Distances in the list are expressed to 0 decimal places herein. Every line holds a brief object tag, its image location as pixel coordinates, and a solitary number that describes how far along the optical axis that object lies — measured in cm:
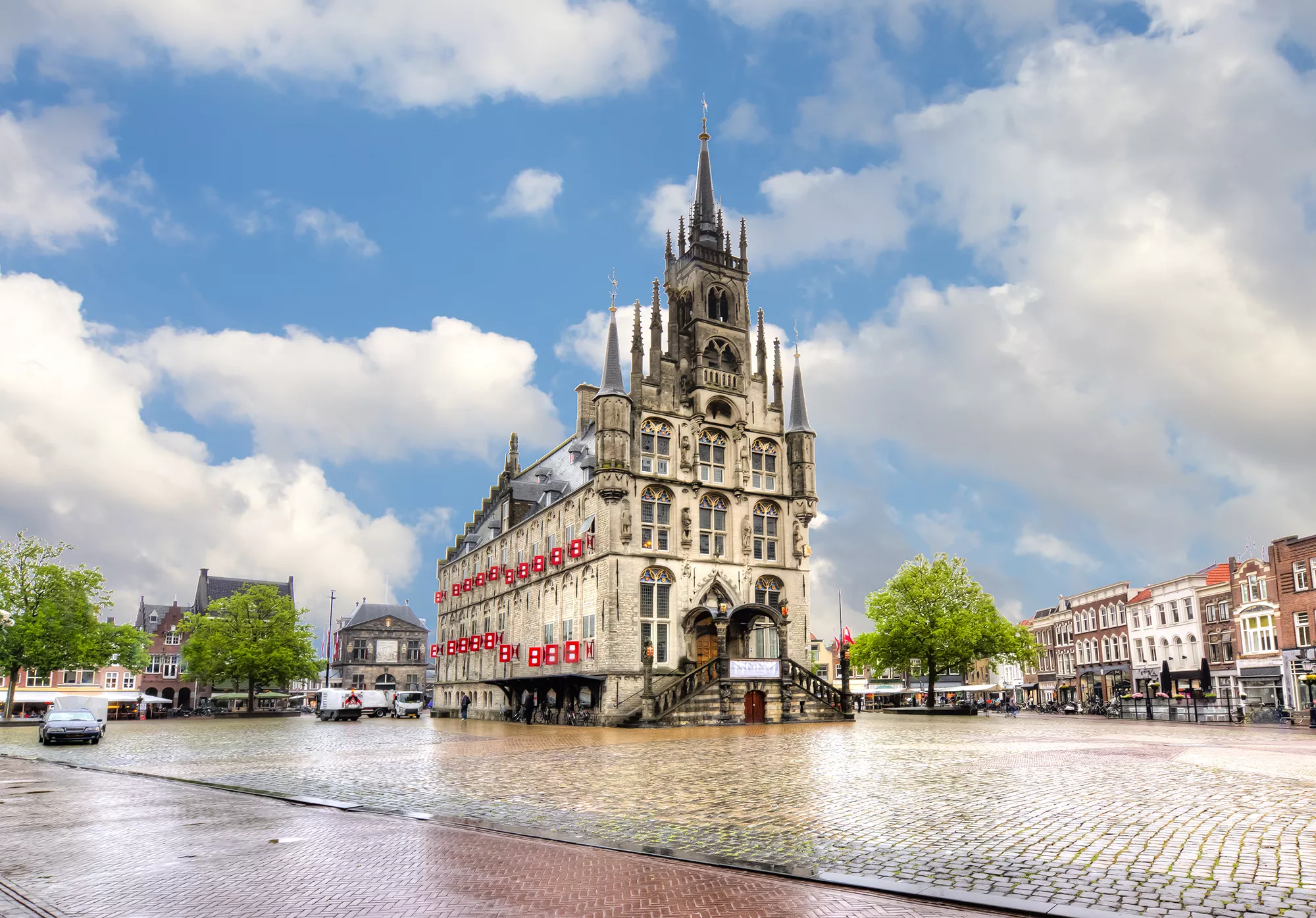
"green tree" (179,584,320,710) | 7669
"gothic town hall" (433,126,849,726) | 4697
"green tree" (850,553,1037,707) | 6359
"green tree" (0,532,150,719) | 5894
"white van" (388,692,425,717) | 7056
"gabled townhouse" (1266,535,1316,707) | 5284
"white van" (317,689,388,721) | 6412
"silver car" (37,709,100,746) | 3278
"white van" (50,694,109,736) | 4316
